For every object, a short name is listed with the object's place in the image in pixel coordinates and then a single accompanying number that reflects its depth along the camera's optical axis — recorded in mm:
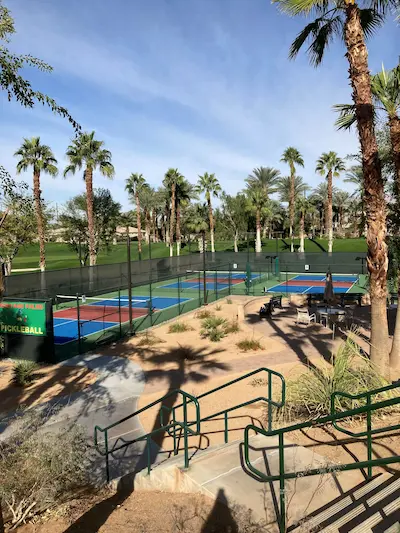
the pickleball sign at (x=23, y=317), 16078
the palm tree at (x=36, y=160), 34344
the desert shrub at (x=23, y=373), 13500
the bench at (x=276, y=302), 24425
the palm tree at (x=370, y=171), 9992
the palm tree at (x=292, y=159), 56425
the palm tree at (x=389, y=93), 11773
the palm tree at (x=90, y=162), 37750
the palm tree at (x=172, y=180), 54812
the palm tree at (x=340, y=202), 88688
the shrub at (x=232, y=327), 19295
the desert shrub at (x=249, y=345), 16141
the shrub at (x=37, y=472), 5652
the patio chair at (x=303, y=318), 19781
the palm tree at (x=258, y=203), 59594
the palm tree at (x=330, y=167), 55531
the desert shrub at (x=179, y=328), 20094
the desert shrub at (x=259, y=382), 12061
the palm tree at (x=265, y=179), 66000
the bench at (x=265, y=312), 22500
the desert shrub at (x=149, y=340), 18047
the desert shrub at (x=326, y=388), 7730
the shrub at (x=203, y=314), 23078
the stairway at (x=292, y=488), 4129
